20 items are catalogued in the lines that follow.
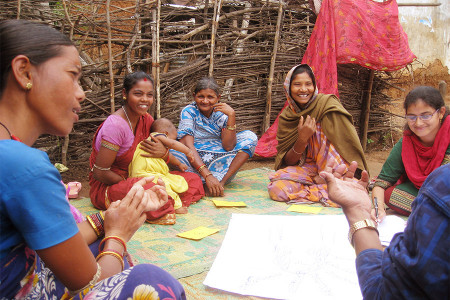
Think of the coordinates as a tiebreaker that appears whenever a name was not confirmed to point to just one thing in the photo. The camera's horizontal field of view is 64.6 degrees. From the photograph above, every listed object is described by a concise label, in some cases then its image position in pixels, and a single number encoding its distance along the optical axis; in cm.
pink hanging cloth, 504
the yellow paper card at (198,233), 237
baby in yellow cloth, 297
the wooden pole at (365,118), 618
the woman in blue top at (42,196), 80
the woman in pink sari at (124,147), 277
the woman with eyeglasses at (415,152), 256
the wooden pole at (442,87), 601
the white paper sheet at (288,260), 161
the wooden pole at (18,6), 361
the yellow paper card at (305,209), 293
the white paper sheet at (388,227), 201
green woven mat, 204
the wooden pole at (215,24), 464
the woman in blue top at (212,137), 361
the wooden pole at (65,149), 408
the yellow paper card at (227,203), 311
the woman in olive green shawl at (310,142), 333
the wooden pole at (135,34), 412
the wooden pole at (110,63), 391
